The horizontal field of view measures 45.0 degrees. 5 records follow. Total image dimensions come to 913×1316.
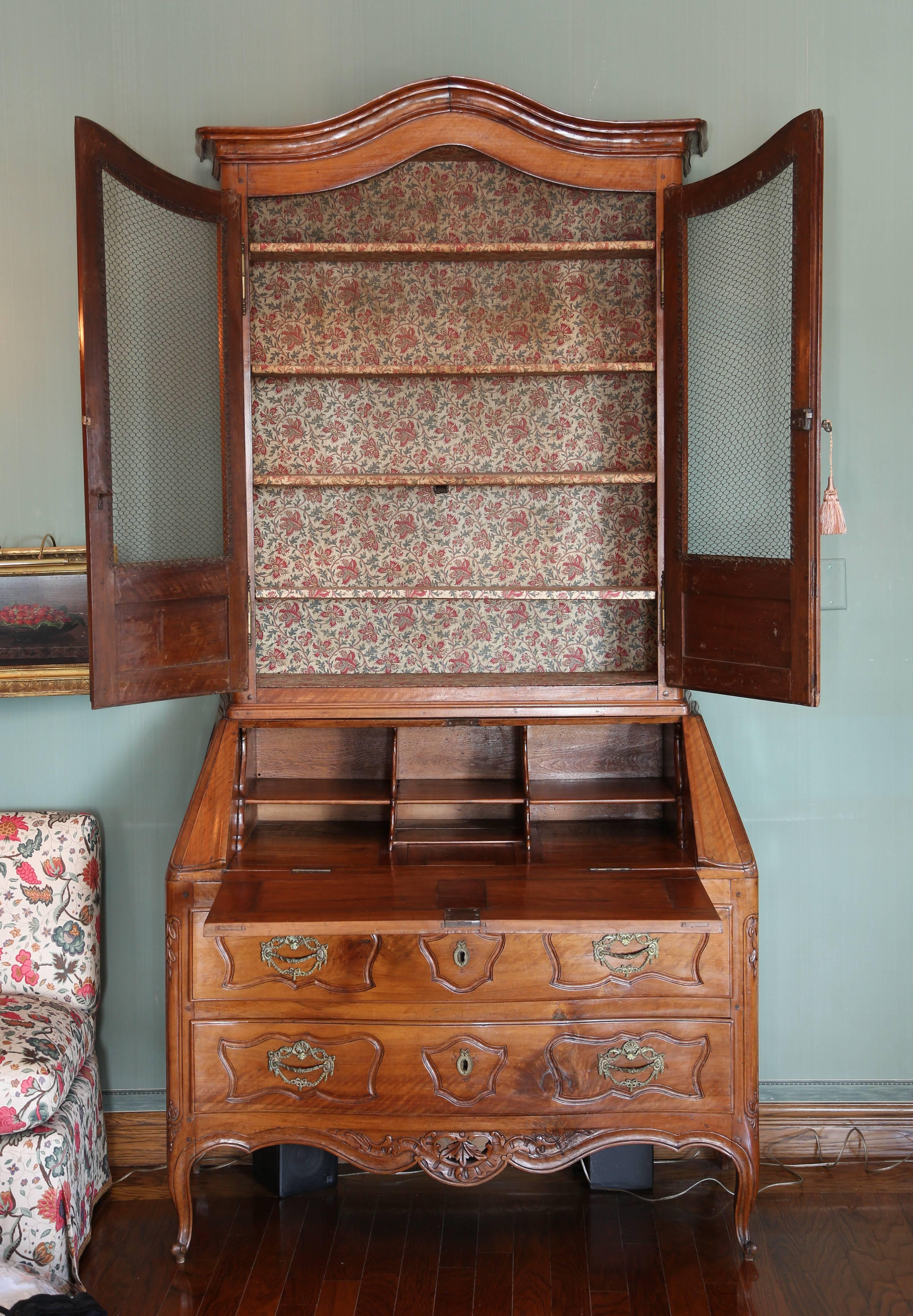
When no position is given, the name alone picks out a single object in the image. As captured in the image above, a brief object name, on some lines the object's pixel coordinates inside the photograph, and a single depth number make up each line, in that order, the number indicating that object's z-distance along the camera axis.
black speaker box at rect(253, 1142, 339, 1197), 2.71
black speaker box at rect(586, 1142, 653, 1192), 2.72
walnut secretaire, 2.34
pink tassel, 2.65
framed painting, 2.86
